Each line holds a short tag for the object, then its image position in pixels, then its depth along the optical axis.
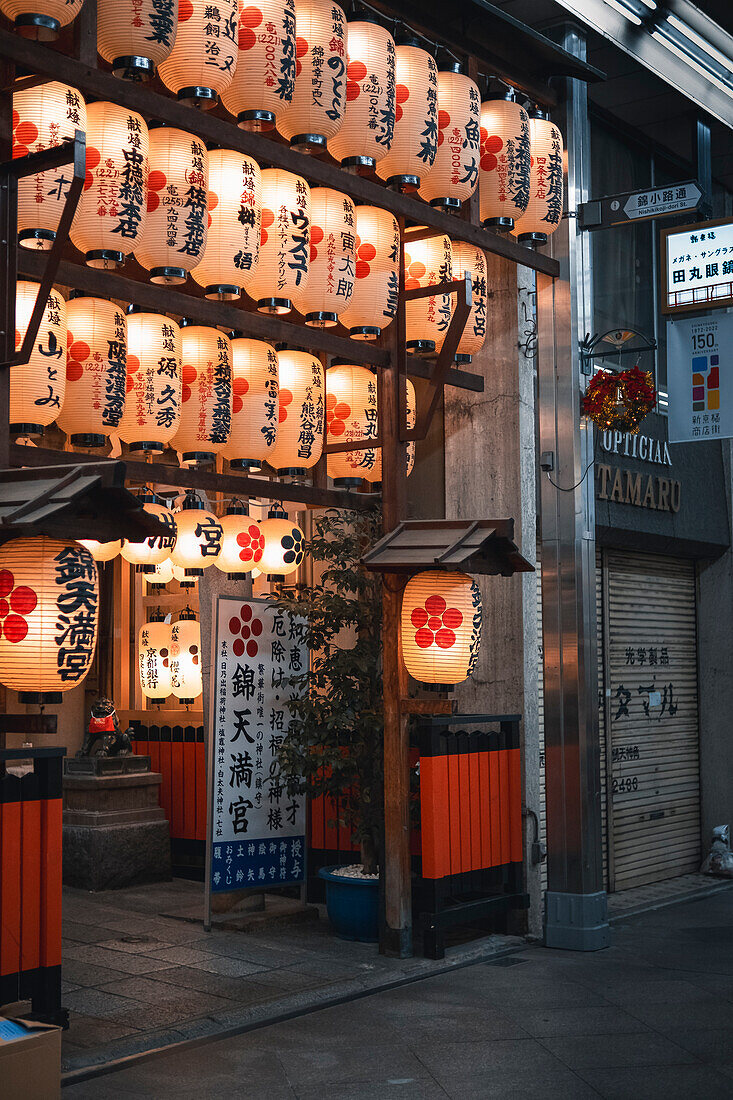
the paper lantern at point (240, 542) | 11.00
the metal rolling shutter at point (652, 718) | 12.62
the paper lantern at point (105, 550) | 9.91
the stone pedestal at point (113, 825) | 11.94
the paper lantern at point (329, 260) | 8.65
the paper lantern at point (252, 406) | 9.00
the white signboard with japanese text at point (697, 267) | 11.02
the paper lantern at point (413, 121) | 9.02
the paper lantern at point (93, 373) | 7.58
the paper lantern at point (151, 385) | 8.23
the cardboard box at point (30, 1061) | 4.75
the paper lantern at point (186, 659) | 12.66
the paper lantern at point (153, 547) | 10.32
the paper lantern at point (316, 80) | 8.18
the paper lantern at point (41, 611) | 6.12
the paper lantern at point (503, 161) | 9.94
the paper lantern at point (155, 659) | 12.80
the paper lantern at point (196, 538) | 10.43
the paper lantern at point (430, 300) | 9.78
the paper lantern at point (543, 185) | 10.27
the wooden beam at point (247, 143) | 6.53
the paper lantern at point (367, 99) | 8.56
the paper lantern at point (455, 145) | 9.39
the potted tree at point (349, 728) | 9.73
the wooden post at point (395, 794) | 9.27
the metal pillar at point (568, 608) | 10.27
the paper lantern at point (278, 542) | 11.12
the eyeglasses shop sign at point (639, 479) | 11.84
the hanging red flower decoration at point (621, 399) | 9.98
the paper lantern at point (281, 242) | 8.34
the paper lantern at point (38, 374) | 7.07
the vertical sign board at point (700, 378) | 11.20
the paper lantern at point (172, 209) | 7.49
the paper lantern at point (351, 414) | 10.13
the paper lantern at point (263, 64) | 7.72
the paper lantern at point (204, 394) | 8.62
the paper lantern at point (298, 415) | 9.51
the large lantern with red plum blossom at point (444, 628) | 8.76
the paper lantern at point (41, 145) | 6.66
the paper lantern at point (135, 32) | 6.99
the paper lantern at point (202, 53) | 7.36
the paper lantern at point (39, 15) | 6.38
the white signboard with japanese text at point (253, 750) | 10.05
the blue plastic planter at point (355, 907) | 9.76
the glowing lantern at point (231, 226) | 7.95
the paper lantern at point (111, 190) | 7.04
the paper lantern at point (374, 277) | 9.10
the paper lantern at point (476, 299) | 10.03
